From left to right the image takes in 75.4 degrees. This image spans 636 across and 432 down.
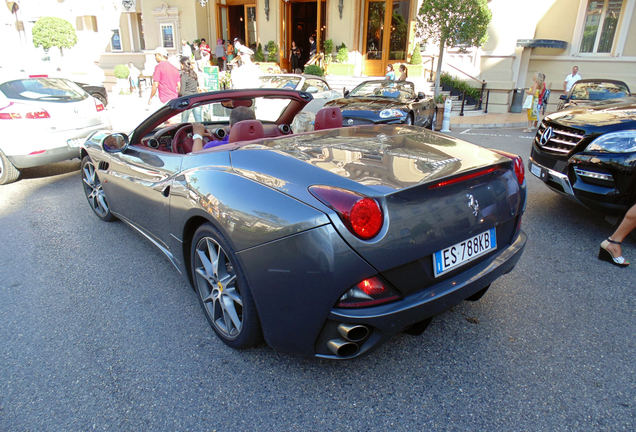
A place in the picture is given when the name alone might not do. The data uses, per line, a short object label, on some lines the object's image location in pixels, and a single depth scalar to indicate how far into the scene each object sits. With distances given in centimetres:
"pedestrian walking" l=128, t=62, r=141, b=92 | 1977
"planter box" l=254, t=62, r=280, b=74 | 2059
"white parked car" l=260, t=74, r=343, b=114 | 1137
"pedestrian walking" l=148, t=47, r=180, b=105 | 838
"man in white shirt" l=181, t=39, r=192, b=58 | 1804
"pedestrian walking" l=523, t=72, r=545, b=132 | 1170
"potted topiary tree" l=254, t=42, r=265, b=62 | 2118
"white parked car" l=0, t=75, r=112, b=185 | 581
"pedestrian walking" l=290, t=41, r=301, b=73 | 2092
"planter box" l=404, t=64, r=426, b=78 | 1830
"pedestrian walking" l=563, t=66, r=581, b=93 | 1551
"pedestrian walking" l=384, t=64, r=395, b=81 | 1378
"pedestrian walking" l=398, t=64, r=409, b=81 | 1421
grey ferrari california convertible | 179
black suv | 365
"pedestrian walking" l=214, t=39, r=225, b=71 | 2097
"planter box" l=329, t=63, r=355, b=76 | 1936
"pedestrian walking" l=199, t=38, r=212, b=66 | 1398
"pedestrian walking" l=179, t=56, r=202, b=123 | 907
